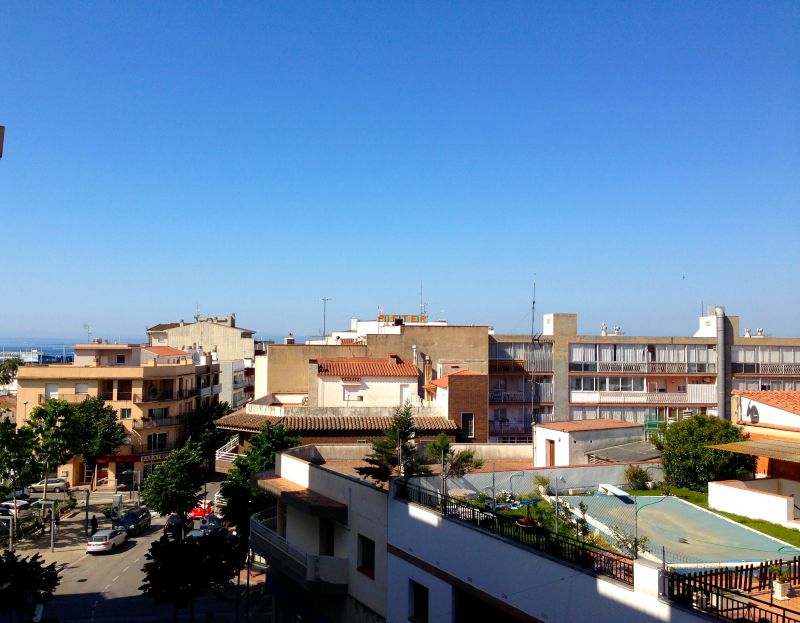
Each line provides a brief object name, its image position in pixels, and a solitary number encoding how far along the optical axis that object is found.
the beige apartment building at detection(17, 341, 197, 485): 56.31
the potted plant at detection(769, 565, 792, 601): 10.83
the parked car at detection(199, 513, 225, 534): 38.49
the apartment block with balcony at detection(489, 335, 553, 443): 48.12
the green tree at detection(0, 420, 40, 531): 37.25
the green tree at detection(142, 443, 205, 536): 37.06
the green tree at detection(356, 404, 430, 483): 18.38
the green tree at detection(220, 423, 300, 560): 30.47
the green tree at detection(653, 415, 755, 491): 19.98
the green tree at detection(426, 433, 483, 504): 18.80
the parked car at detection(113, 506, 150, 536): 39.59
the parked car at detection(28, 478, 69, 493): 51.94
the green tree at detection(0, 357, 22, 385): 80.91
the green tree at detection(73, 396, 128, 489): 50.41
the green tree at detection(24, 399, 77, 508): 40.12
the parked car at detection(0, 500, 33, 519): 42.88
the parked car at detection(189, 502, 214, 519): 43.61
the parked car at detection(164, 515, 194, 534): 29.54
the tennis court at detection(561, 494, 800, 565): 13.41
